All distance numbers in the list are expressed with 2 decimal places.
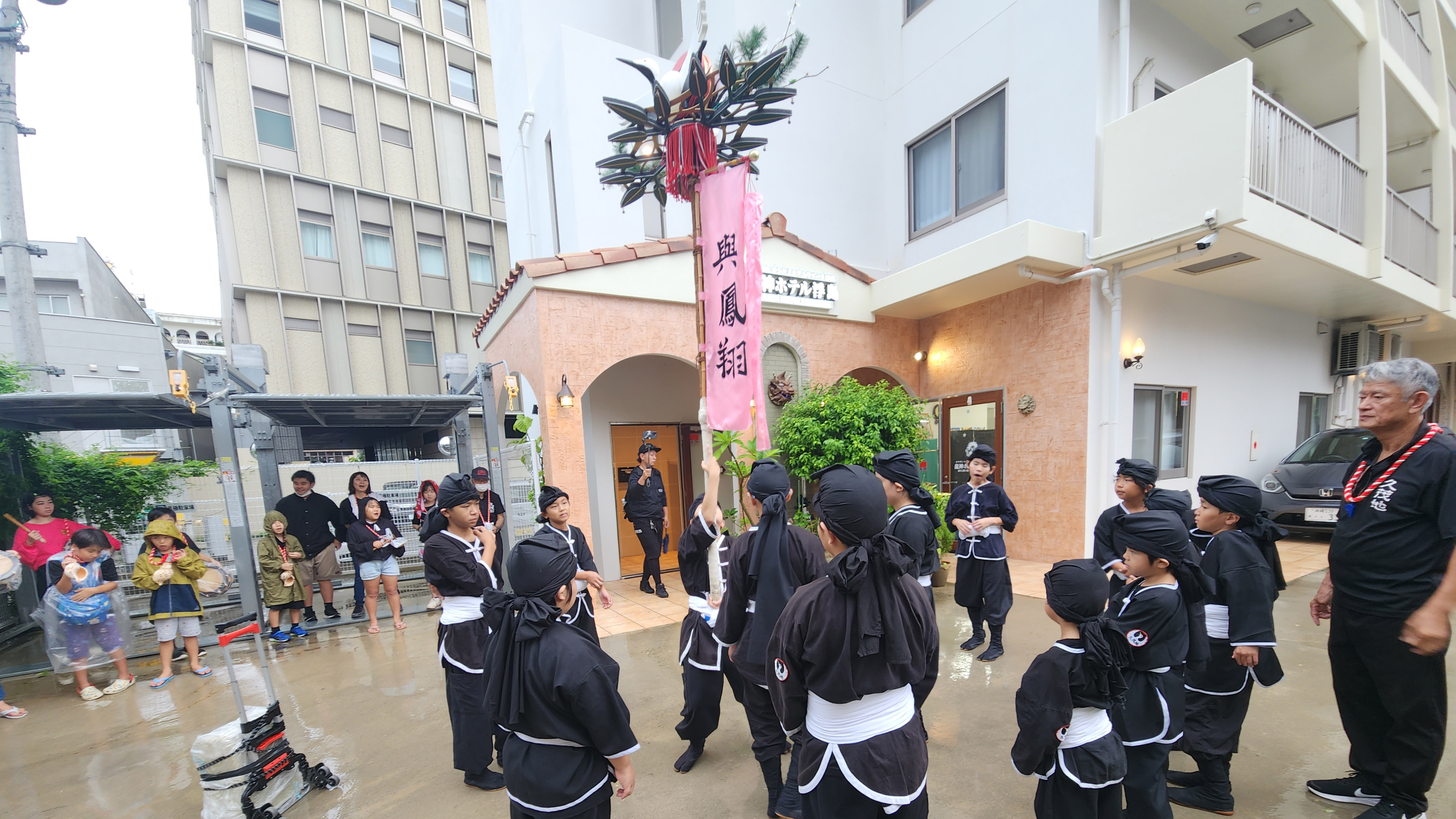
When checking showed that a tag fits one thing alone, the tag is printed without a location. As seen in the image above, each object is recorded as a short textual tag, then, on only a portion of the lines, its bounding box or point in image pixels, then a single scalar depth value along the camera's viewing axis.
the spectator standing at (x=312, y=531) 5.59
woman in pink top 4.75
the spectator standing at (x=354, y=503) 5.81
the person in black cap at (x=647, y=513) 6.47
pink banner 3.86
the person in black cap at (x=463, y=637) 2.81
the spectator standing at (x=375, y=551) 5.42
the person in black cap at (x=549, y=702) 1.71
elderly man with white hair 2.15
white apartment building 5.75
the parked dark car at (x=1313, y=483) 6.95
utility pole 5.40
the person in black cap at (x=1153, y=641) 2.04
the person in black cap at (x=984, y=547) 4.15
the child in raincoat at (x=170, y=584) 4.42
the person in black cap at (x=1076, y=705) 1.79
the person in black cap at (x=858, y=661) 1.62
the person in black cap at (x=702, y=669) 2.88
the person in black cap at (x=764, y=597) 2.44
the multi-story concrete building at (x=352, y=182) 13.11
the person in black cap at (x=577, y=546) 2.89
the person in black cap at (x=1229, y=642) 2.44
